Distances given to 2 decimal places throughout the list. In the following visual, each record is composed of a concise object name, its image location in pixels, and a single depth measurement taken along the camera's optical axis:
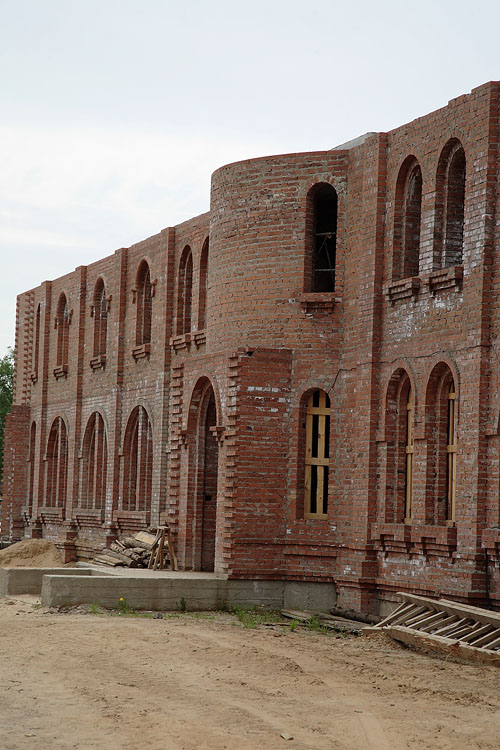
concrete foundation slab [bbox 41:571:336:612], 18.33
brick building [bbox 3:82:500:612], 16.19
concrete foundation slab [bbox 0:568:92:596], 21.23
